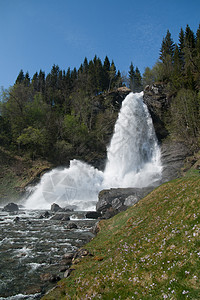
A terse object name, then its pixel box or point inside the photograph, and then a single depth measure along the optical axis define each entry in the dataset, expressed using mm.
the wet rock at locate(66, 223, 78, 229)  18241
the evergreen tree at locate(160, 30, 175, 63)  75000
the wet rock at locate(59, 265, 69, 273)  9257
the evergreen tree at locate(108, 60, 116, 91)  74438
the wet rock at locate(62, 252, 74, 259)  10786
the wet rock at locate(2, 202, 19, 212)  29625
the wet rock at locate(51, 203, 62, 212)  29159
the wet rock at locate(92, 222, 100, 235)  16062
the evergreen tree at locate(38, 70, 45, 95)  82212
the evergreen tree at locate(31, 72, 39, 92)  85062
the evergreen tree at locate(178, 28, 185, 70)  66638
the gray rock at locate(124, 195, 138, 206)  22644
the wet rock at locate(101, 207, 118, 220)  21228
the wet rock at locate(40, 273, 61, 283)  8308
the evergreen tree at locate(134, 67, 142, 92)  77694
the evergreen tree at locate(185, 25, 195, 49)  60219
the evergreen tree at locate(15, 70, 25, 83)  93744
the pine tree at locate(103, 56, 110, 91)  77125
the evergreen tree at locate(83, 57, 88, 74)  84125
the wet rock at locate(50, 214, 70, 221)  22456
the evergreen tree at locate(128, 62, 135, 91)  79694
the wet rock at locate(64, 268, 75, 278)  8286
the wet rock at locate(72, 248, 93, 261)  9983
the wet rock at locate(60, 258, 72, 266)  10109
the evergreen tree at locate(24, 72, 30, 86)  83575
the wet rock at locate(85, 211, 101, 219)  23283
